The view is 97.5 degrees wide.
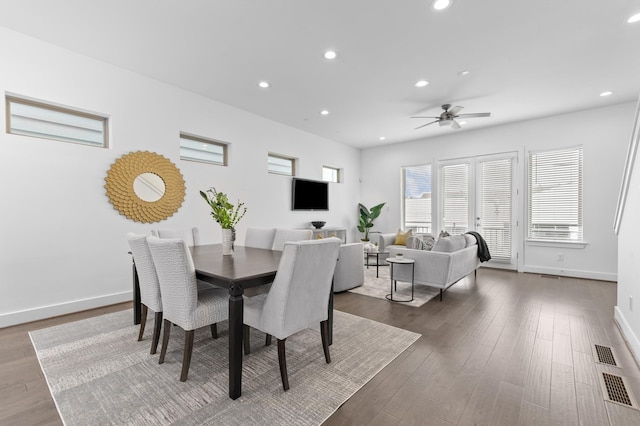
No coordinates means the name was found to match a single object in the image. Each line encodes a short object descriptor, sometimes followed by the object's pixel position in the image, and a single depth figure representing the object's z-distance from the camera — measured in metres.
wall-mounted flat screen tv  6.03
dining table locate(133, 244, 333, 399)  1.75
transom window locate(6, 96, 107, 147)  3.04
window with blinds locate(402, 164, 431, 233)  6.93
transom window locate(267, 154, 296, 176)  5.79
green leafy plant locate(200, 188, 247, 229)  2.75
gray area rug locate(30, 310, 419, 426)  1.64
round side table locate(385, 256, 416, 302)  3.83
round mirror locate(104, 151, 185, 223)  3.55
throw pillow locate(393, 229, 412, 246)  6.27
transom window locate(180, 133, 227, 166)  4.42
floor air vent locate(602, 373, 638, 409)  1.76
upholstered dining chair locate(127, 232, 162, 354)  2.14
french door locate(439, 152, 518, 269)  5.78
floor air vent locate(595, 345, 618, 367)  2.22
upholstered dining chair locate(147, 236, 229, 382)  1.85
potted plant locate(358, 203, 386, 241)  7.44
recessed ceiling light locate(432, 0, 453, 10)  2.36
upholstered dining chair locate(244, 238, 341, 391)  1.78
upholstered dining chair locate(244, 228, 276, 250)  3.48
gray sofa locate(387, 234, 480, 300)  3.73
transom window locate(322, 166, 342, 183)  7.10
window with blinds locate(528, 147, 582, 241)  5.15
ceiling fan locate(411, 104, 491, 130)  4.43
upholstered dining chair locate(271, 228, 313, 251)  3.14
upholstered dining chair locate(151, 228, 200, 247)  3.16
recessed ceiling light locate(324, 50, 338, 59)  3.18
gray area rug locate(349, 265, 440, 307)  3.84
